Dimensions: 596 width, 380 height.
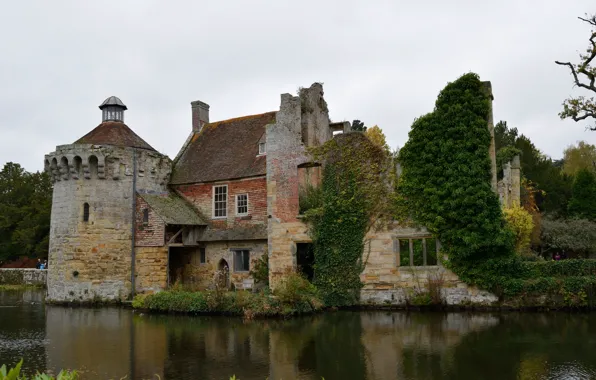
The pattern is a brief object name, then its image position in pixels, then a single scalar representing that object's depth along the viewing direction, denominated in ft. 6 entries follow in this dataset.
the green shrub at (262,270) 82.12
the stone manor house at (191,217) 77.66
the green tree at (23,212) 149.38
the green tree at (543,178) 143.95
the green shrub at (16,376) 16.30
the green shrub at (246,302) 64.44
